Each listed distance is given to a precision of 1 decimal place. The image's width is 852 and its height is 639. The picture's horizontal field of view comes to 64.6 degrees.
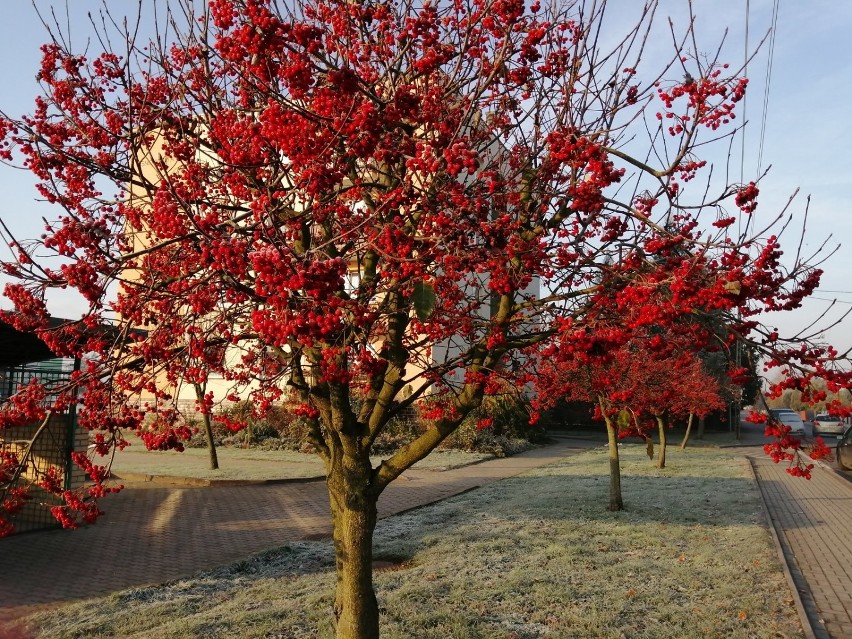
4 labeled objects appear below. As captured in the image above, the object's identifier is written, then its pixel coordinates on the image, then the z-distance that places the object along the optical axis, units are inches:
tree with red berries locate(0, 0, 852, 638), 163.6
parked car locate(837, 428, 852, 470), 776.9
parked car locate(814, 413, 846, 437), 1553.9
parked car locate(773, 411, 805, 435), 1244.3
